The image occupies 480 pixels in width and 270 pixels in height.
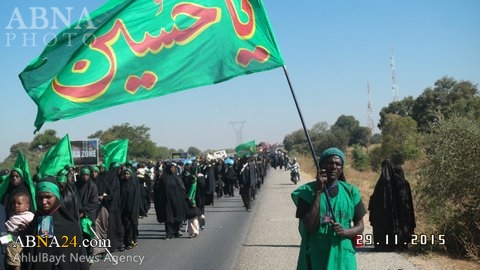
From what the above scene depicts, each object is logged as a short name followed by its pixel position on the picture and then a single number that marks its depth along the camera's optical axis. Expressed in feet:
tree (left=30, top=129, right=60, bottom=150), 163.32
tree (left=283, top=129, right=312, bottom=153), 332.88
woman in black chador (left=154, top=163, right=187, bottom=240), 39.27
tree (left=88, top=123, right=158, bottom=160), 224.33
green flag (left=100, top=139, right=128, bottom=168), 52.26
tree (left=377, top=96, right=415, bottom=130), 219.61
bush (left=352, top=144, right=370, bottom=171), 139.74
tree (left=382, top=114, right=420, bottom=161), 83.66
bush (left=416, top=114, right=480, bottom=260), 28.58
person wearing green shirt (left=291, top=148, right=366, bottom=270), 13.14
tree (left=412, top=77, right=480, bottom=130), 186.19
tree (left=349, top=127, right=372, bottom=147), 293.02
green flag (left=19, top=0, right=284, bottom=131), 17.93
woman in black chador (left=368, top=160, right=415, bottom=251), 29.91
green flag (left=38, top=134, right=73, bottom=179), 36.24
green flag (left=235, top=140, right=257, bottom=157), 129.29
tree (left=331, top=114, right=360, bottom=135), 328.86
